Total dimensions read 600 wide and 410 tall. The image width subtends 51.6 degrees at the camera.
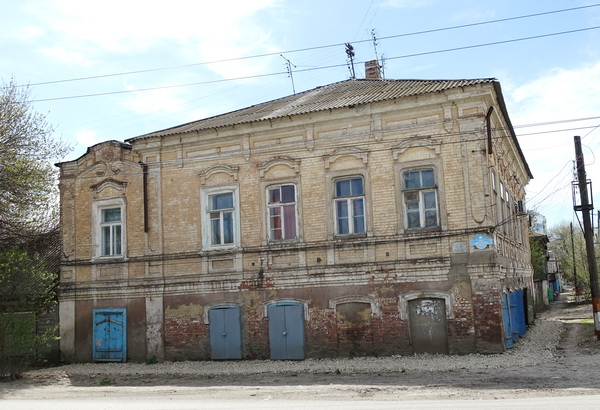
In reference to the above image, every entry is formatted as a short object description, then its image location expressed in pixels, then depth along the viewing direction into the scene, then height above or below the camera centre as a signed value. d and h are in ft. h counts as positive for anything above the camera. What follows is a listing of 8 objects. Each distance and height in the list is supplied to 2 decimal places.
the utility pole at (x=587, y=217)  58.44 +4.73
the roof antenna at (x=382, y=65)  69.31 +23.91
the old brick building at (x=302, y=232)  48.42 +4.31
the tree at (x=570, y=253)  139.54 +4.53
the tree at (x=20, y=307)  49.34 -1.11
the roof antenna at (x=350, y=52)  72.56 +26.77
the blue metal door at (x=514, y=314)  55.73 -4.01
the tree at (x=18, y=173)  56.70 +11.27
